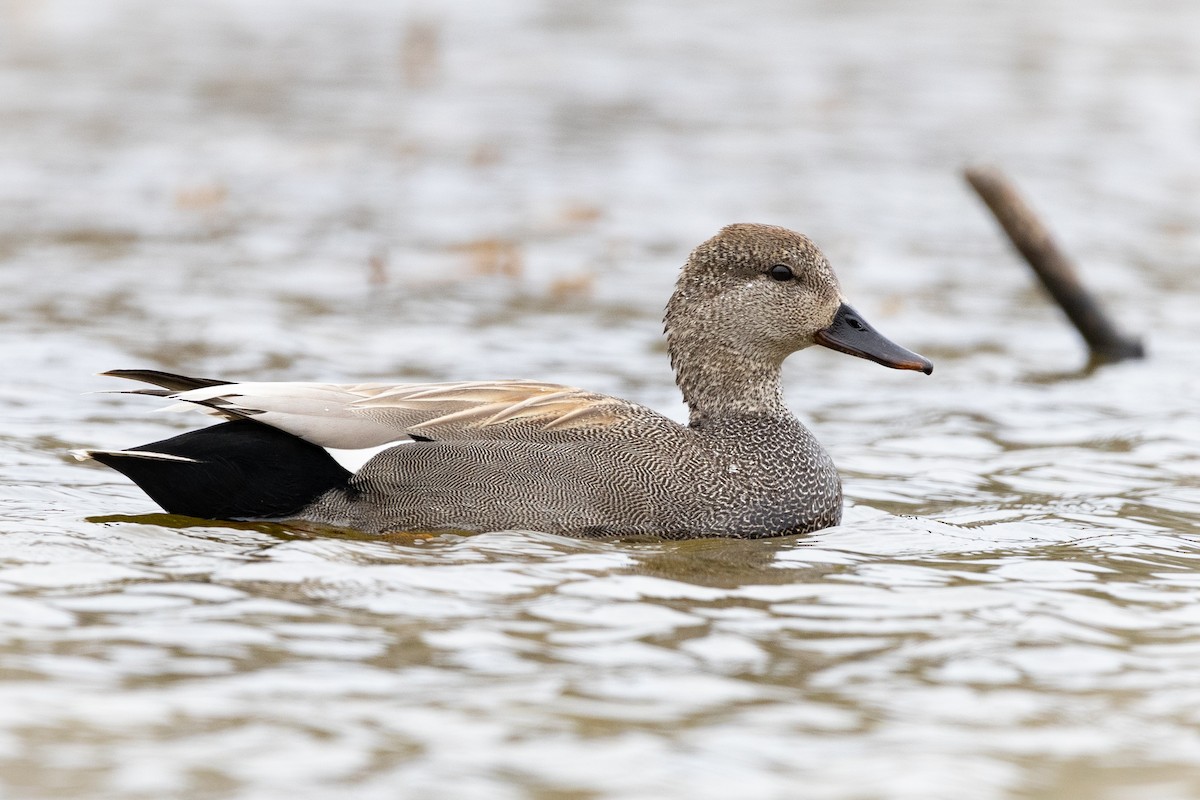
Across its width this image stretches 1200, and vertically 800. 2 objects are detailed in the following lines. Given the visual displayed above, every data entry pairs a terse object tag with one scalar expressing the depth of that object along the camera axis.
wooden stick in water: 21.20
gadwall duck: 12.91
